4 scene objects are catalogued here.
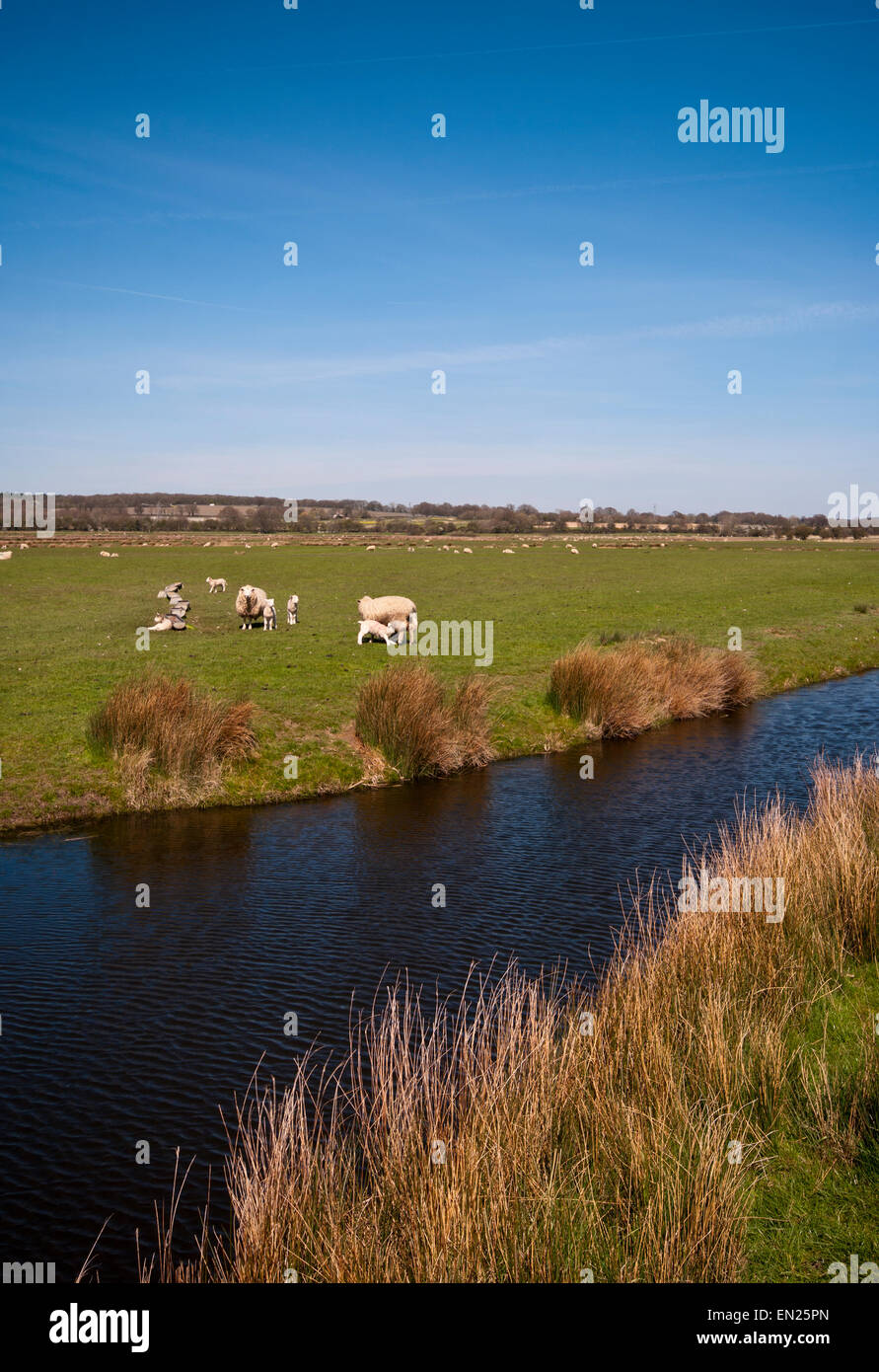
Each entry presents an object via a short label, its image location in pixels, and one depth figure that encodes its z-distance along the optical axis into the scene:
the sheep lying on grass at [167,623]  34.59
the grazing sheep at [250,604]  36.28
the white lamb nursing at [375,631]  32.91
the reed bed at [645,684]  24.30
